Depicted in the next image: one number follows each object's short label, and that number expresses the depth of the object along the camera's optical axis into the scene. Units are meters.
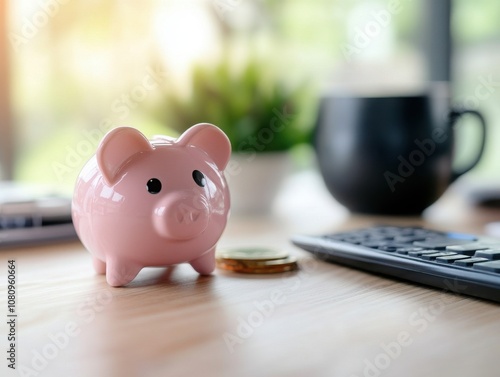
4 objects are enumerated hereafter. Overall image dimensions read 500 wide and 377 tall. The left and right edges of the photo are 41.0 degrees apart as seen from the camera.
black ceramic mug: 1.02
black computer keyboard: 0.54
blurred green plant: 1.03
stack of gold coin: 0.65
